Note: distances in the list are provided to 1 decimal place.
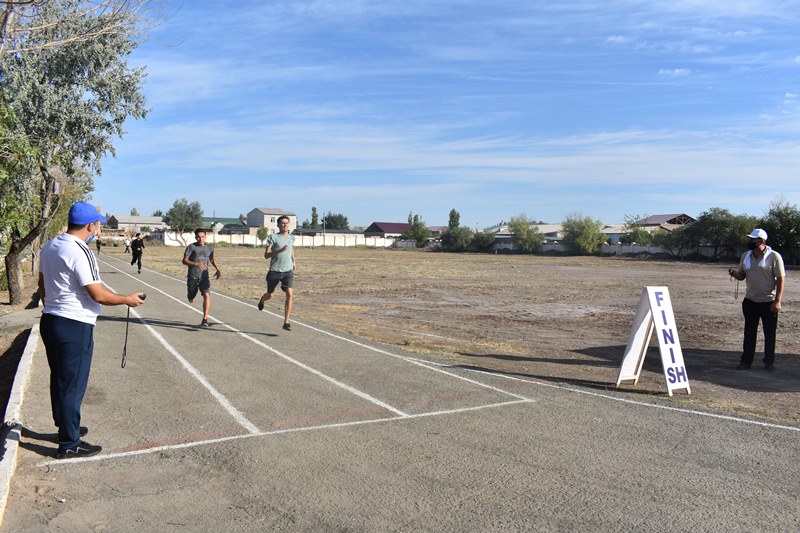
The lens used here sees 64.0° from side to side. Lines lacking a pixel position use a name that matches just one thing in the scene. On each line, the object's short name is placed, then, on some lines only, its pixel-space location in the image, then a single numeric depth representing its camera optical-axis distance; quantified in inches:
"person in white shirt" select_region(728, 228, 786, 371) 378.9
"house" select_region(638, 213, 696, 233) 4573.8
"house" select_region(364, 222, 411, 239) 6284.5
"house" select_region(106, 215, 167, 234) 6128.4
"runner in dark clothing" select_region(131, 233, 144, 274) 1268.5
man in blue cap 196.5
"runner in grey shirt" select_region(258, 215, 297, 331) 493.0
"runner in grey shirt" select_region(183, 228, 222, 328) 510.3
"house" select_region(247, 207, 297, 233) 5792.3
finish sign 317.7
